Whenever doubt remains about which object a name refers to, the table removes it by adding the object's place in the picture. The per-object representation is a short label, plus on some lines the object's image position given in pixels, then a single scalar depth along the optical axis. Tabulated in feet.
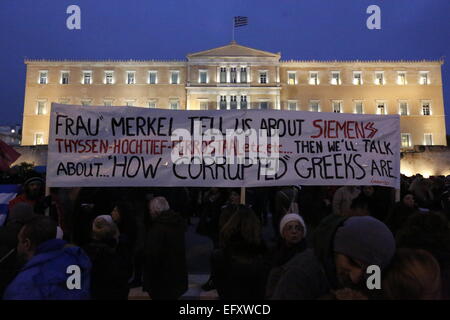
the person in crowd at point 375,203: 13.91
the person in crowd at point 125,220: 12.01
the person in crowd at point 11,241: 7.20
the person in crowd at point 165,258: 9.88
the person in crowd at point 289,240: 7.97
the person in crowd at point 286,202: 15.40
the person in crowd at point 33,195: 13.89
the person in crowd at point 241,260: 7.71
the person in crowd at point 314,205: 17.97
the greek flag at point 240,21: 115.98
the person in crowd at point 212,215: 14.71
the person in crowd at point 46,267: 5.73
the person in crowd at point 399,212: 11.99
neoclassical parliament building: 128.06
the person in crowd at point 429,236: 6.30
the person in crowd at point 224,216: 12.01
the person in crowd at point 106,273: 7.50
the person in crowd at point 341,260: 4.69
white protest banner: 13.11
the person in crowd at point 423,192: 16.33
